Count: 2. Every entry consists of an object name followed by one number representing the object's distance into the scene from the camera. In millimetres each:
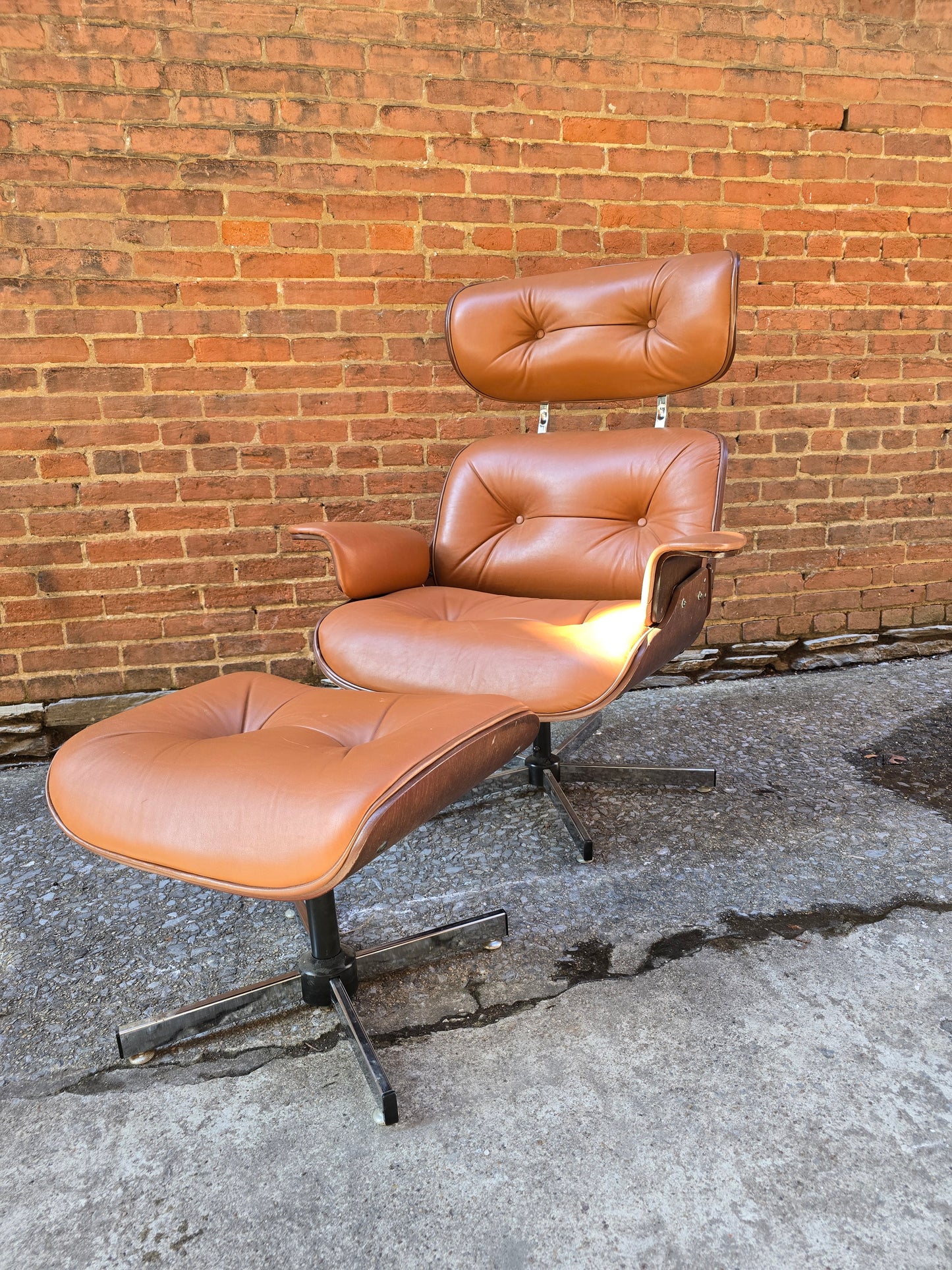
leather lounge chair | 1634
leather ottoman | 982
